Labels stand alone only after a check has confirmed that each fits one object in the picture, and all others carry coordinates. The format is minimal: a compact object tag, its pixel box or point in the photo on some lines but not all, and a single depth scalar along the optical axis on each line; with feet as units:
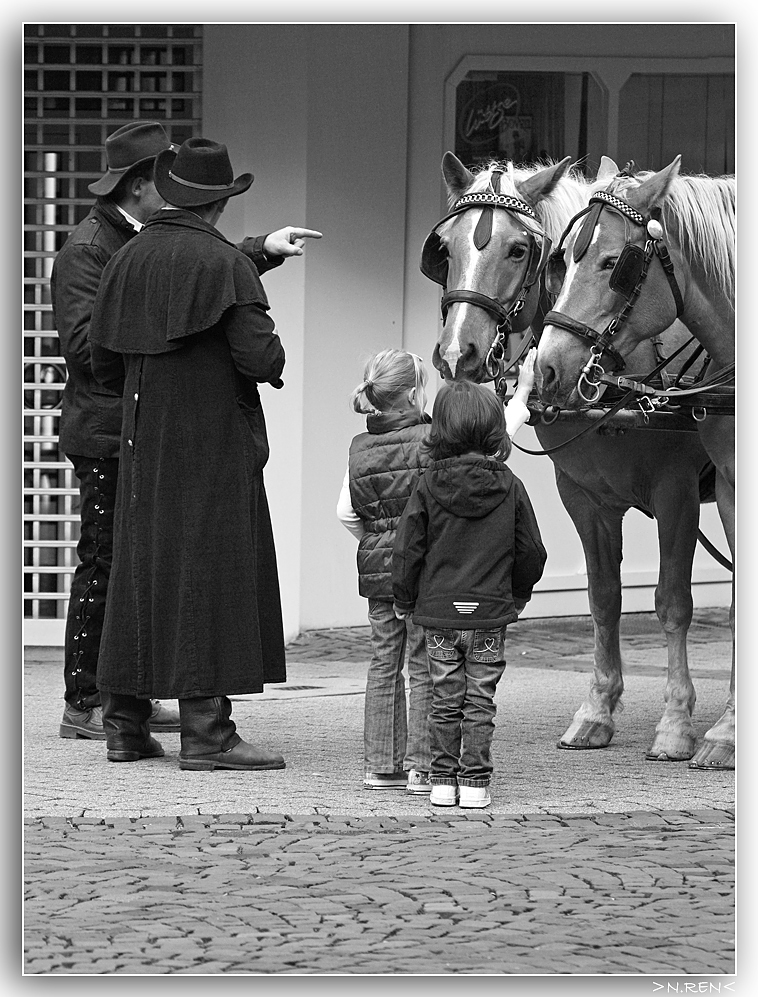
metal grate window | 61.21
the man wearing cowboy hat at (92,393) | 43.57
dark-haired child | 35.91
